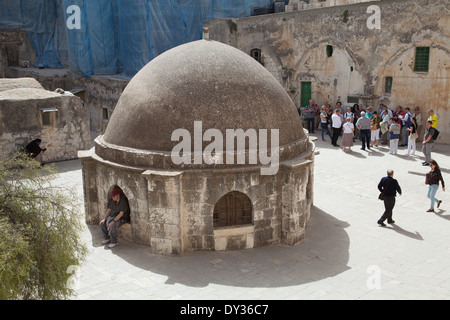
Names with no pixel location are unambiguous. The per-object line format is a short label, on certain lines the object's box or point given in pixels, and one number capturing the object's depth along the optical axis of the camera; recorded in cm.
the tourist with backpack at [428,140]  1383
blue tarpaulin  2227
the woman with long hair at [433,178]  1057
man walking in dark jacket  999
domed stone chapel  857
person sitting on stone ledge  920
